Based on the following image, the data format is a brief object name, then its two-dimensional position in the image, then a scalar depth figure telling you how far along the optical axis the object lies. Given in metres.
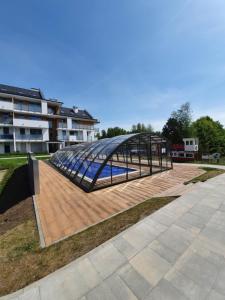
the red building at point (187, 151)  14.78
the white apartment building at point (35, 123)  22.25
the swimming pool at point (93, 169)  7.05
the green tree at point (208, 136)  31.72
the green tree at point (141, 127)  57.27
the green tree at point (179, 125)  30.08
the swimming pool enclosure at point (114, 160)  6.98
